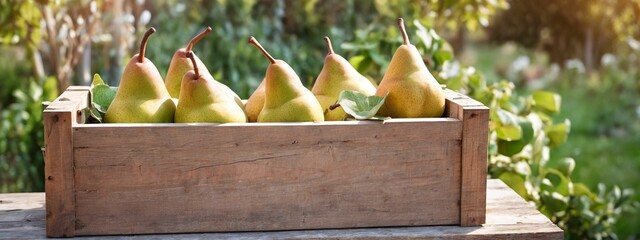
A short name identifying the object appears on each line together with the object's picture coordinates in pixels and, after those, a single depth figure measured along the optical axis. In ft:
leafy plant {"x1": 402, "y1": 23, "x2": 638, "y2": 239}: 8.46
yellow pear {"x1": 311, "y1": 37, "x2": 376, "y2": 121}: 5.99
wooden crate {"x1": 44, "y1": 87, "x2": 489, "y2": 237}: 5.31
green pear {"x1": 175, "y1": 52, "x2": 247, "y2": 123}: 5.43
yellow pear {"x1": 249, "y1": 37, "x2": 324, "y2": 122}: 5.50
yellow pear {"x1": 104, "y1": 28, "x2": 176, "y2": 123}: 5.53
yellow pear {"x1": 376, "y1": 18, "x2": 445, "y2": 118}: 5.71
